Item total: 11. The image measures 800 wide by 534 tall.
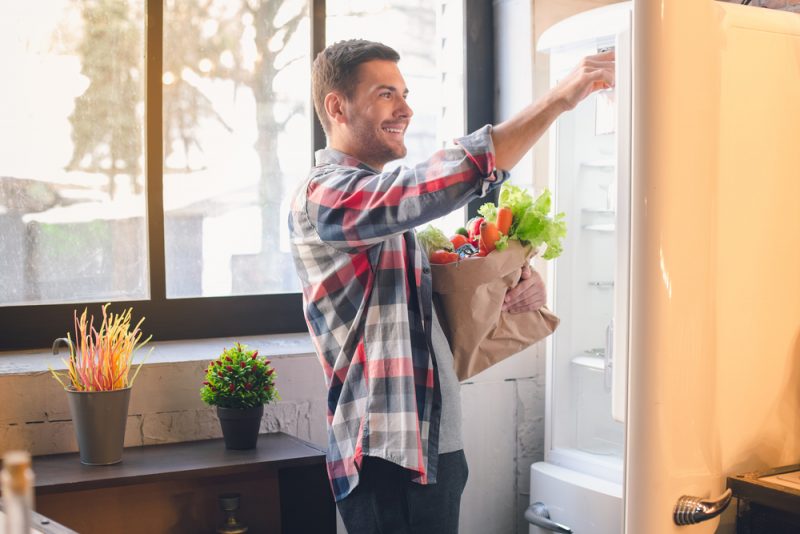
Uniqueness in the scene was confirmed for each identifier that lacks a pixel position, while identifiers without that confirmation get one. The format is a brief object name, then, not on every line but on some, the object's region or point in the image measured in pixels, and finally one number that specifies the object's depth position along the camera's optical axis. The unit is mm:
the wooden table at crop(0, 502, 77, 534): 1290
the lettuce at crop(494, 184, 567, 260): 1930
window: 2500
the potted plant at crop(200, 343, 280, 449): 2223
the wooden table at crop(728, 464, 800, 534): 1327
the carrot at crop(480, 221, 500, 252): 1900
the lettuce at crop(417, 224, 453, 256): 1953
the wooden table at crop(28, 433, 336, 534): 2055
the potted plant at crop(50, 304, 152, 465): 2043
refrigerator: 1281
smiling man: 1626
